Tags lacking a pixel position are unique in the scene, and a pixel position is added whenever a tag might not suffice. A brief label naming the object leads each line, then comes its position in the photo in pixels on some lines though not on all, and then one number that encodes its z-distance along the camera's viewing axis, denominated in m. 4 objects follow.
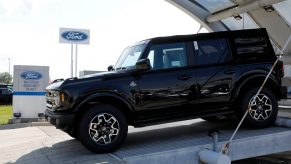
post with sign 10.81
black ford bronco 4.52
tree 75.93
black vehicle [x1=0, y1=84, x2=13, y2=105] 20.50
